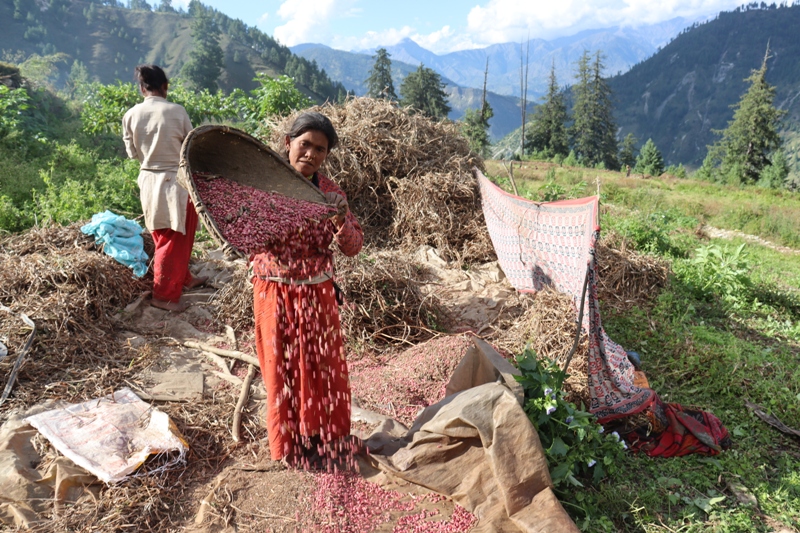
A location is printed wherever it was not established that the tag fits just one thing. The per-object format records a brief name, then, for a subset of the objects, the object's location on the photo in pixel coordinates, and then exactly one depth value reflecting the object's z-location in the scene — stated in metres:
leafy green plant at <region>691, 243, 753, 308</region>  4.55
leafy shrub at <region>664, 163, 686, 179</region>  26.85
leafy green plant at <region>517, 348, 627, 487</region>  2.20
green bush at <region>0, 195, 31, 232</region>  4.80
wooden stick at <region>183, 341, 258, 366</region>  3.31
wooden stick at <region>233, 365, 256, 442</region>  2.59
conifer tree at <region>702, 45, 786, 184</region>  29.58
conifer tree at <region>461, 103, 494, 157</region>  26.05
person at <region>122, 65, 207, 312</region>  3.60
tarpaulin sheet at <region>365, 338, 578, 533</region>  1.93
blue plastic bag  4.09
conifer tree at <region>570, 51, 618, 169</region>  43.44
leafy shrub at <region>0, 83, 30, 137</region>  8.15
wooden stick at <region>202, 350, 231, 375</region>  3.26
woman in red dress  2.09
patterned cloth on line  2.60
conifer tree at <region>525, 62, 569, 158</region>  39.97
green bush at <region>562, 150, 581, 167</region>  26.91
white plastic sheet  2.24
